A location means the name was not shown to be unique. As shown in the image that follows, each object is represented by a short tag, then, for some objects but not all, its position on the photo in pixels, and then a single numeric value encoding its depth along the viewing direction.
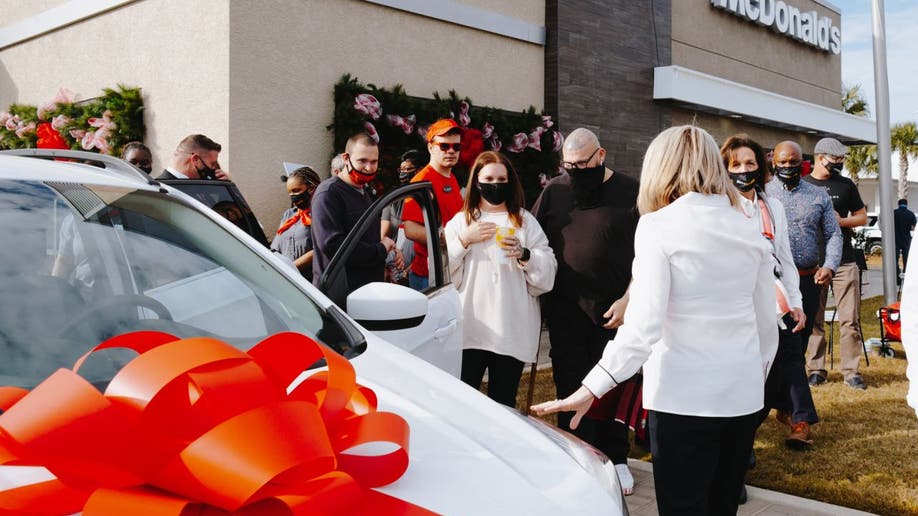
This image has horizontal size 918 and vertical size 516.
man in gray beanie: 6.93
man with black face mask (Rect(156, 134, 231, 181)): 5.34
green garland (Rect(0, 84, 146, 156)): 8.77
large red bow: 1.20
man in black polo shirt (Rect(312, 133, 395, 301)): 3.87
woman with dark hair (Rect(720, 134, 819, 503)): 4.25
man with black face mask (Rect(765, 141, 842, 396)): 6.06
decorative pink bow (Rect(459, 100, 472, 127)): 9.76
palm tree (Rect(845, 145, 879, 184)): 41.50
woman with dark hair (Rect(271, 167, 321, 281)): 5.94
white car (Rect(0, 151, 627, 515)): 1.64
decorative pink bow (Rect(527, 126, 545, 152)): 10.70
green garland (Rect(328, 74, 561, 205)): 8.72
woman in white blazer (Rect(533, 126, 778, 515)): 2.63
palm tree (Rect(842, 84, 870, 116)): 40.28
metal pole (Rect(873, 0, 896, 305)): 9.21
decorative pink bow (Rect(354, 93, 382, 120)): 8.68
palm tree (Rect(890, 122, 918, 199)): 45.56
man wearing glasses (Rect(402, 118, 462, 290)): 5.08
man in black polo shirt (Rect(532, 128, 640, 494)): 4.32
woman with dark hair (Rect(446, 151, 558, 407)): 4.31
